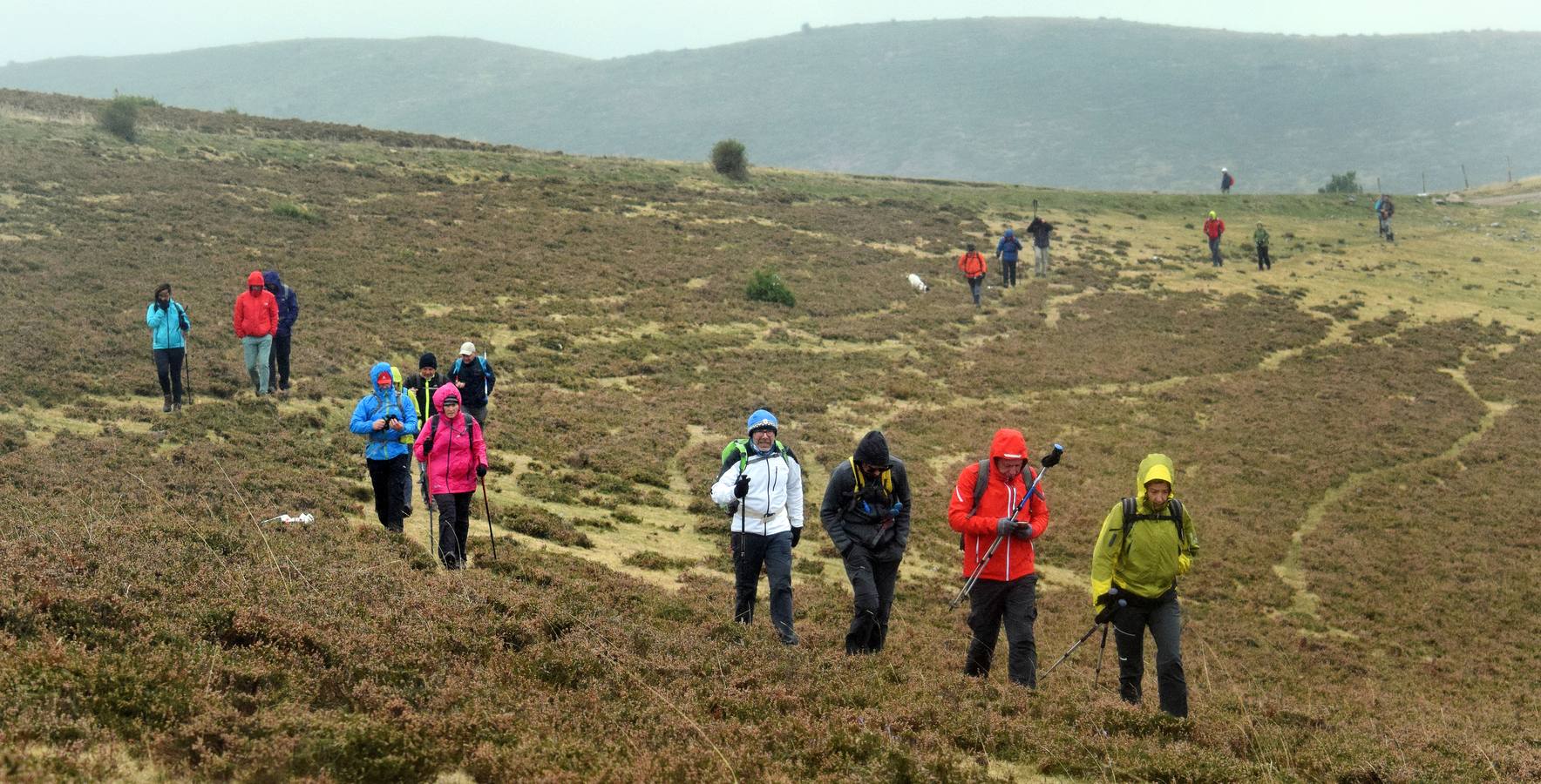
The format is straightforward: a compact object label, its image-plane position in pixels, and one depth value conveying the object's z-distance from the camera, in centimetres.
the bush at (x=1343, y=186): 8494
